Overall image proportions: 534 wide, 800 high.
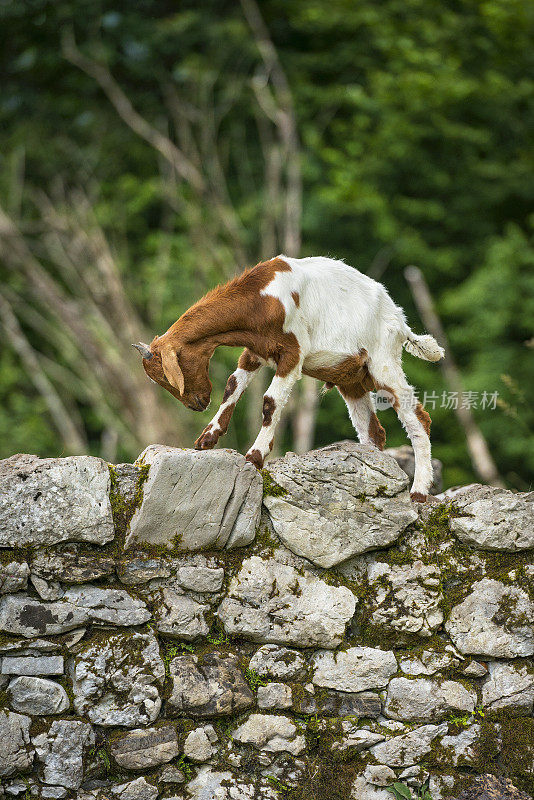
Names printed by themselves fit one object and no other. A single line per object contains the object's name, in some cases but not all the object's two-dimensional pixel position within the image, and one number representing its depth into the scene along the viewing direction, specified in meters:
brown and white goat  8.49
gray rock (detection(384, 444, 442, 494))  11.12
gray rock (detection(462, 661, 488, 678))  8.17
